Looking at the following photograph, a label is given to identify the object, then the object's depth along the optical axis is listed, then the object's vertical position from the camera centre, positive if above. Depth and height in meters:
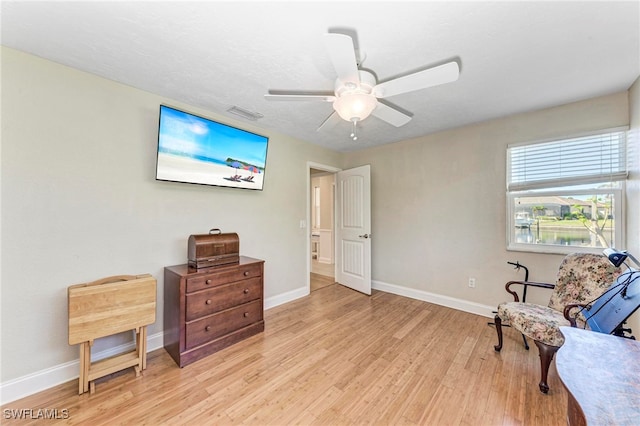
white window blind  2.31 +0.64
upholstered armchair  1.79 -0.74
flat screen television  2.25 +0.66
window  2.32 +0.31
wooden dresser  2.08 -0.88
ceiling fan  1.41 +0.90
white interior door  3.86 -0.17
